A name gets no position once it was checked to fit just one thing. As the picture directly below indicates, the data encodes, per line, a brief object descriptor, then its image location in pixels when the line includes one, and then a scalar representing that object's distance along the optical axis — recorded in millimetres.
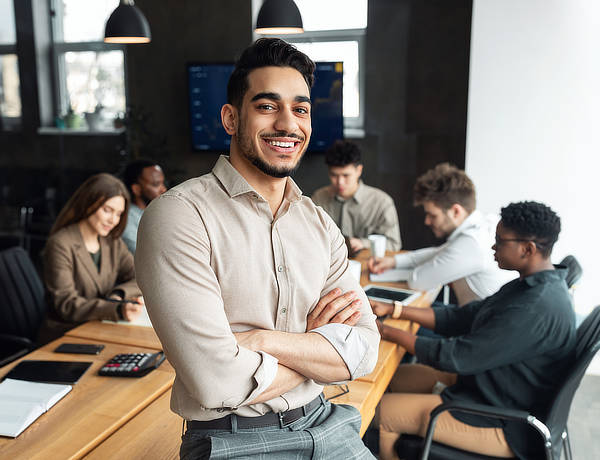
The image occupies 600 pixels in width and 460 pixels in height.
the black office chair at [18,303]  2670
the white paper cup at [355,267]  2499
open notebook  1440
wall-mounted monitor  4832
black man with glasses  1970
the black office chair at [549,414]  1837
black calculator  1763
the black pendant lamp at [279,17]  3076
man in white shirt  2824
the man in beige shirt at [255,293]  1091
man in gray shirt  3836
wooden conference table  1387
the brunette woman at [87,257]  2494
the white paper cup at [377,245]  3053
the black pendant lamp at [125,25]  3330
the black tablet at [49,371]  1708
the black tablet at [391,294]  2611
